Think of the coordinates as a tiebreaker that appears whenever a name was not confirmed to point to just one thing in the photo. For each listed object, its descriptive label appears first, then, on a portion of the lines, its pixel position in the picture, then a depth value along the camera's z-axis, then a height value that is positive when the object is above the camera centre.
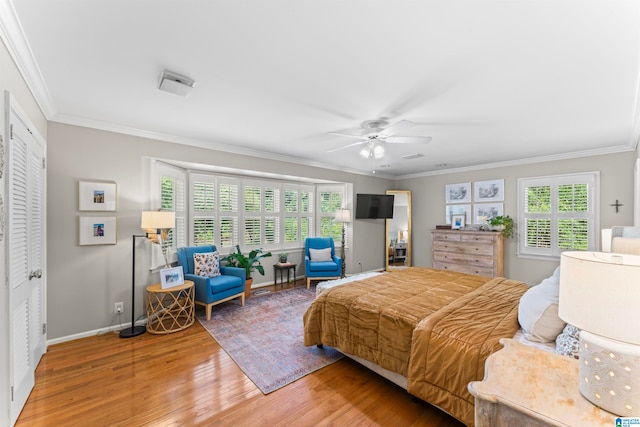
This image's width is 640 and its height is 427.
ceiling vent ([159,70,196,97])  2.18 +1.08
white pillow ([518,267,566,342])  1.74 -0.66
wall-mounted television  6.35 +0.22
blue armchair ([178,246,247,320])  3.72 -0.96
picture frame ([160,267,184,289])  3.40 -0.79
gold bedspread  1.77 -0.86
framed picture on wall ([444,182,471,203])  5.96 +0.50
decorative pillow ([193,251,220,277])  4.11 -0.75
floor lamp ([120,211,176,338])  3.23 -0.14
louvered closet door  1.84 -0.29
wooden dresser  5.10 -0.72
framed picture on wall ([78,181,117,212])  3.14 +0.22
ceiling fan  3.11 +0.95
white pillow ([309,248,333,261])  5.69 -0.83
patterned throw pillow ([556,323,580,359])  1.49 -0.72
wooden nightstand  1.00 -0.73
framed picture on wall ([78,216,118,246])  3.14 -0.18
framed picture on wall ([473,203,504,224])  5.49 +0.08
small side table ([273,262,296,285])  5.43 -1.08
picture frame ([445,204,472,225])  5.95 +0.09
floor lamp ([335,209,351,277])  5.91 -0.02
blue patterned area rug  2.52 -1.43
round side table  3.39 -1.23
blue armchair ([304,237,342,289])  5.38 -1.03
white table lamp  0.84 -0.34
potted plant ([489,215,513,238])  5.23 -0.17
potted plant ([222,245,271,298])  4.66 -0.81
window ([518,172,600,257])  4.53 +0.04
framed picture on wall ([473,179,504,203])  5.48 +0.50
